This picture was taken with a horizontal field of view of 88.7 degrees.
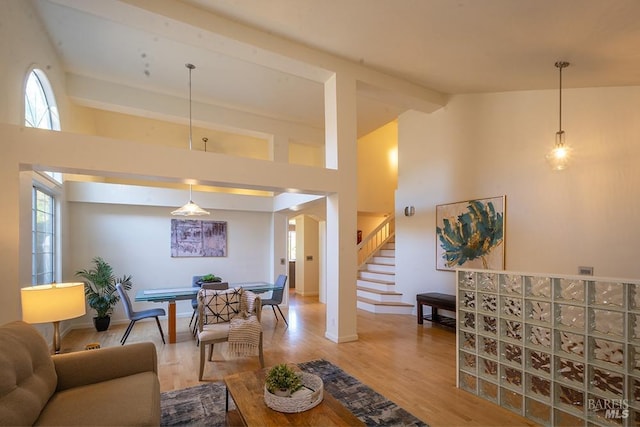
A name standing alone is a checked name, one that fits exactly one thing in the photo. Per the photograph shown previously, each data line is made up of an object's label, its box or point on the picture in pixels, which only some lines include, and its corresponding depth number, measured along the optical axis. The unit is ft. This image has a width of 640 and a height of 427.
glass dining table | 15.15
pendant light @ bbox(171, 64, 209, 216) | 16.52
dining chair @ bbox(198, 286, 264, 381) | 11.88
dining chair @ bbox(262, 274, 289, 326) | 18.06
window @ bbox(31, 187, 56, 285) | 14.08
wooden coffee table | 6.33
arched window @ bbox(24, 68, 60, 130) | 12.95
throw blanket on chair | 11.98
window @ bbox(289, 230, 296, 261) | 36.12
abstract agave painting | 16.85
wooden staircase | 21.38
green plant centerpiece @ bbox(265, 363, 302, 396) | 7.08
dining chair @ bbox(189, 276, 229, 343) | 15.65
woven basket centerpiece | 6.70
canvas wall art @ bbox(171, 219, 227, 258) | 21.58
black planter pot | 17.49
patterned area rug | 8.66
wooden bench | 17.03
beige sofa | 5.84
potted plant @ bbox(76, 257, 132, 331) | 17.44
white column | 15.42
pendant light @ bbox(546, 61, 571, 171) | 12.59
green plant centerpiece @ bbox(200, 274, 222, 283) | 18.10
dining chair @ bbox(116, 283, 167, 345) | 14.43
